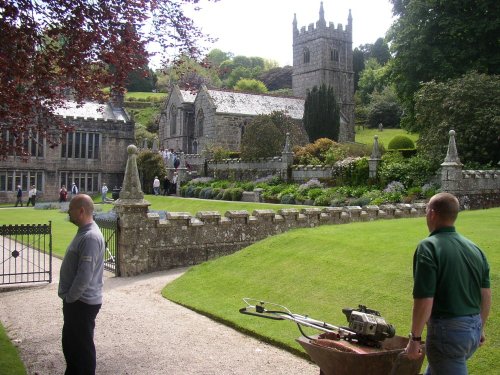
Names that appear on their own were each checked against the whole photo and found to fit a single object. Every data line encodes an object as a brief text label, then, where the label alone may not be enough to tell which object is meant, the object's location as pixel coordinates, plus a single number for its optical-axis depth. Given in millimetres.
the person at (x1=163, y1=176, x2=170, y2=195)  36812
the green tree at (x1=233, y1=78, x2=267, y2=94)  95562
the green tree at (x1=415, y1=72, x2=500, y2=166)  24781
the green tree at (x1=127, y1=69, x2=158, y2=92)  99769
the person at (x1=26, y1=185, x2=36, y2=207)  38031
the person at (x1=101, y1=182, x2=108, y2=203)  37719
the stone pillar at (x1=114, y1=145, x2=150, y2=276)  12469
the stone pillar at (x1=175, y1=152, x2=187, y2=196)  38262
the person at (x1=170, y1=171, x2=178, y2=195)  37094
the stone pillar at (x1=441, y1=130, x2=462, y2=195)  19391
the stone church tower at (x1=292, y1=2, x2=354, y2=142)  68438
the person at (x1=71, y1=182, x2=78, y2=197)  40938
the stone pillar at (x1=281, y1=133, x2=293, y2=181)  32562
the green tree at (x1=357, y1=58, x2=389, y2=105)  81938
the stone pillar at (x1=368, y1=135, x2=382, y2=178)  26756
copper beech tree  7195
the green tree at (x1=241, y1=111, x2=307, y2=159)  36812
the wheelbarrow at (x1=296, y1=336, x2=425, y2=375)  4246
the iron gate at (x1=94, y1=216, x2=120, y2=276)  12617
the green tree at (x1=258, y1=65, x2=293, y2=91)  104375
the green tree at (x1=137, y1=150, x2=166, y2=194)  39188
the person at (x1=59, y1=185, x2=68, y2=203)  39125
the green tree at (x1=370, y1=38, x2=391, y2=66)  96938
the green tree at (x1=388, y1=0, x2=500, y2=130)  31234
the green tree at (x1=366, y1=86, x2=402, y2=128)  71875
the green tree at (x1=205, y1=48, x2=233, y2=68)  144438
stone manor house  41938
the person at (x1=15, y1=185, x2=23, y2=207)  37562
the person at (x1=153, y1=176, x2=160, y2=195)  36397
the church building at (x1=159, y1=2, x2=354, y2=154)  52344
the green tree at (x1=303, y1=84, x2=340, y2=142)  51750
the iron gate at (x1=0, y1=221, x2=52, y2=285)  11688
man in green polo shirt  3883
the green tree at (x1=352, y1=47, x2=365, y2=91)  92250
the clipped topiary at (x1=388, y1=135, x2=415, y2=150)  44875
